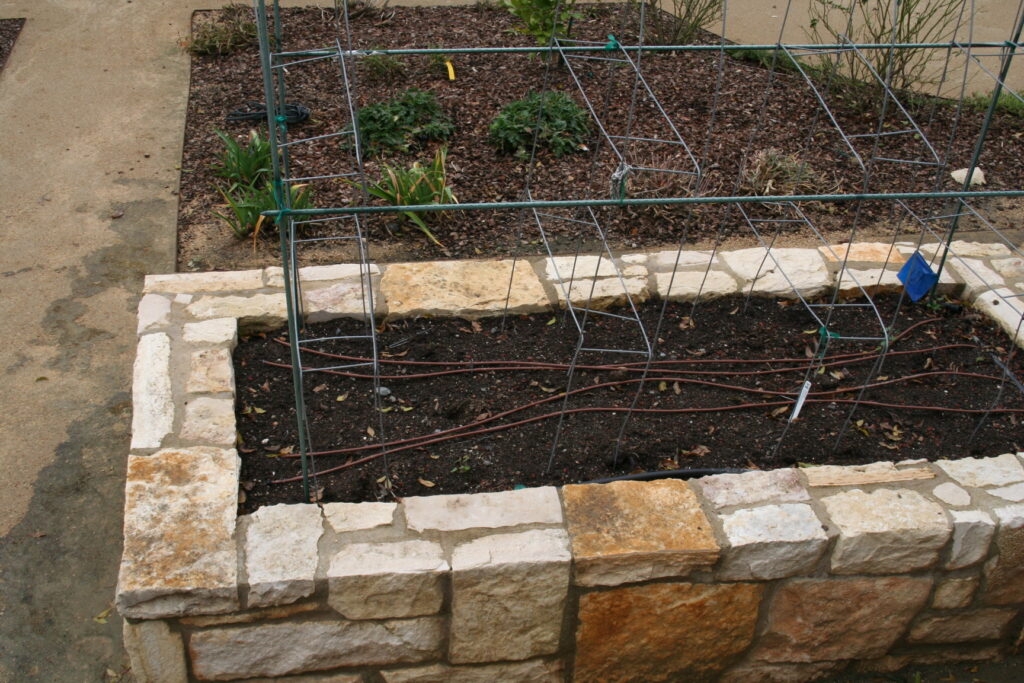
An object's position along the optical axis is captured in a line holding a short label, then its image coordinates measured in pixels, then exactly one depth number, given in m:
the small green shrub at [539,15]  5.46
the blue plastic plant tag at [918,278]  3.82
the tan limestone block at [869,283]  3.94
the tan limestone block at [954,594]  2.81
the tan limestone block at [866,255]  4.08
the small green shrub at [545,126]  5.08
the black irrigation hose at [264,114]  5.33
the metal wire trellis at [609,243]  2.72
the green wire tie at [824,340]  2.96
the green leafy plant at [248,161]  4.67
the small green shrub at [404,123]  5.06
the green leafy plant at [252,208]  4.35
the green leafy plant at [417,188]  4.39
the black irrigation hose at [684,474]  2.97
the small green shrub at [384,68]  5.59
